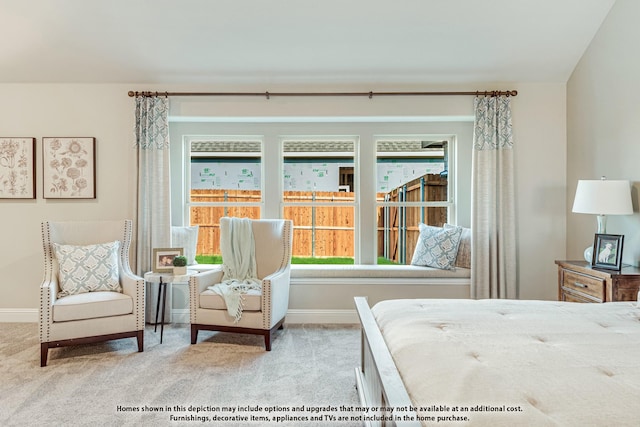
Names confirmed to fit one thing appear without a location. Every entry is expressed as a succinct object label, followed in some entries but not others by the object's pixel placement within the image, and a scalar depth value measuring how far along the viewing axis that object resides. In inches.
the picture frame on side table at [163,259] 135.6
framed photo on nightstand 106.0
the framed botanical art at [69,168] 151.5
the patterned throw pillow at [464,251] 152.9
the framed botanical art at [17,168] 151.1
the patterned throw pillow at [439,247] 151.6
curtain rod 147.0
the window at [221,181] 168.9
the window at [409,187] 167.0
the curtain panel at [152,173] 148.3
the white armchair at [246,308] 122.6
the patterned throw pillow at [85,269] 123.3
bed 38.2
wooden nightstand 98.4
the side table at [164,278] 130.3
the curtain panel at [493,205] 145.3
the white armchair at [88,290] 113.3
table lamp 109.6
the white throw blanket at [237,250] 144.1
